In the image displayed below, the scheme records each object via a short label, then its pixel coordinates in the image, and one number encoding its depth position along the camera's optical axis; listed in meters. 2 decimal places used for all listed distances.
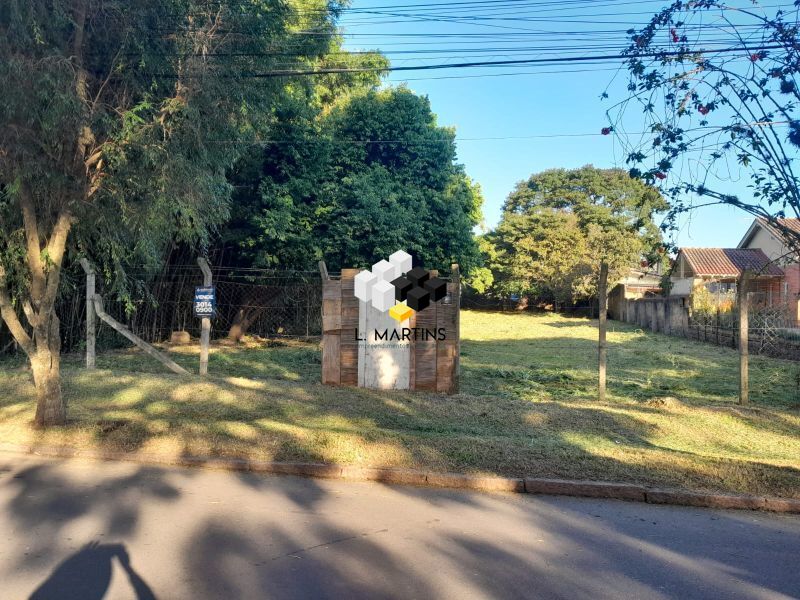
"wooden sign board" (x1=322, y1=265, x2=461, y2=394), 10.35
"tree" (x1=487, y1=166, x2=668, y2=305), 44.81
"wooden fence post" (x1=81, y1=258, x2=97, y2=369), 12.16
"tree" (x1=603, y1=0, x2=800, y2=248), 6.05
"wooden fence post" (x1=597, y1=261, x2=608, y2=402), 9.77
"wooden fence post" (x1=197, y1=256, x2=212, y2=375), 11.33
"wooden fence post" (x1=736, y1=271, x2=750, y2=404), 9.91
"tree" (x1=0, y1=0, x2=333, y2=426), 6.91
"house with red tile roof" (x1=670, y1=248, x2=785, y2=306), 32.59
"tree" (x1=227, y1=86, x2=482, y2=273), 18.36
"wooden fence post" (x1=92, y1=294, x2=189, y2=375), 11.43
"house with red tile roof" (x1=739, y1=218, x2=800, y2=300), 30.83
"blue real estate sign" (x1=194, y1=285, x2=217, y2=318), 11.26
